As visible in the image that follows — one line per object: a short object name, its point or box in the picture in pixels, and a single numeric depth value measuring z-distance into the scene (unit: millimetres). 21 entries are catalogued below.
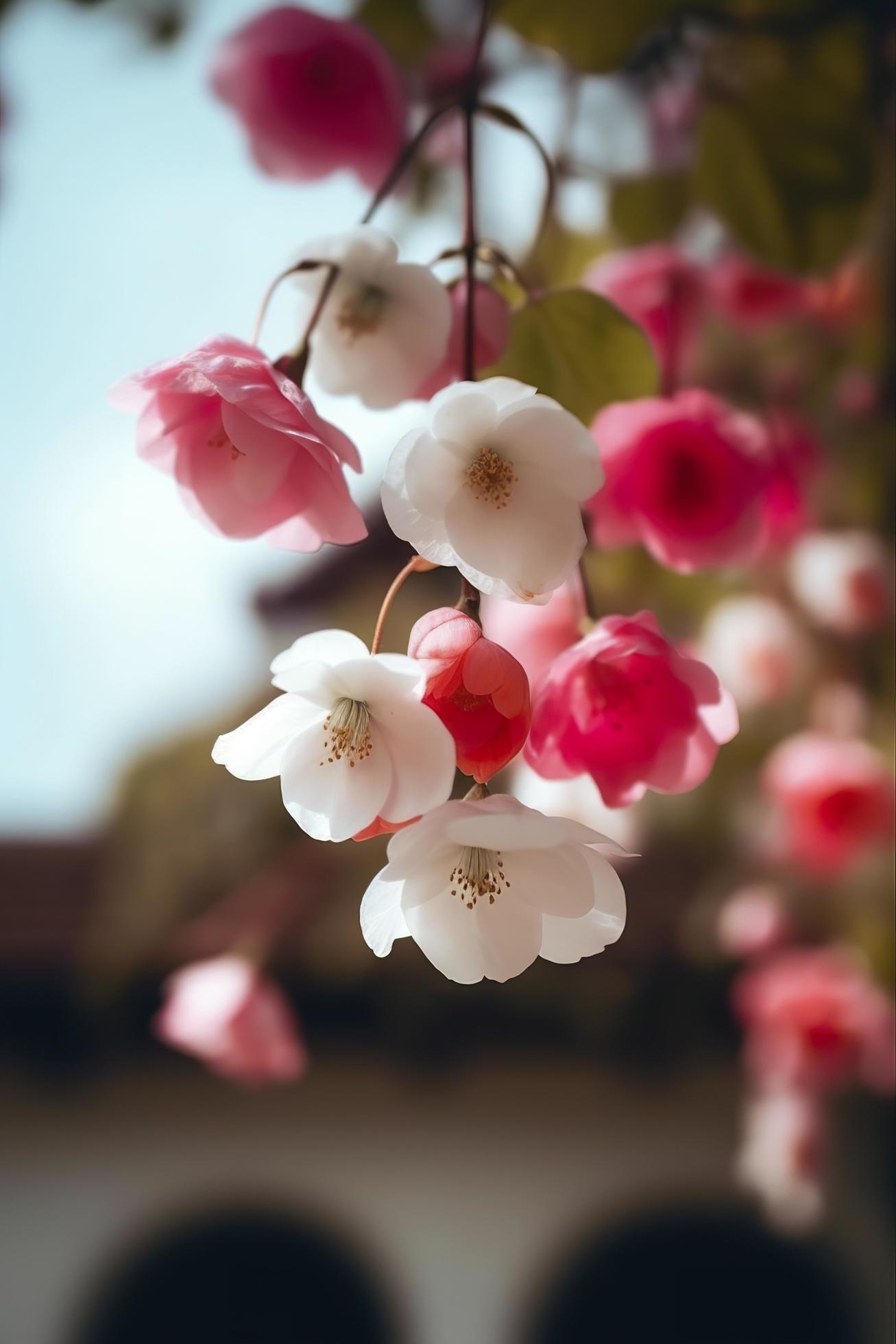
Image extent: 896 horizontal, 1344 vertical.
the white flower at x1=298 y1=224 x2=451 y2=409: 440
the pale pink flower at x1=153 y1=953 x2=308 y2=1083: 1207
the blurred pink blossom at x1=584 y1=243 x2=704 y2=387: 831
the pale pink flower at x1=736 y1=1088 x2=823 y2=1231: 1620
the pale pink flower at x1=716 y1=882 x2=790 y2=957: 1527
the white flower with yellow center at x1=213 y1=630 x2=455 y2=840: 343
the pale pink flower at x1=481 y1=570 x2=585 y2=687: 718
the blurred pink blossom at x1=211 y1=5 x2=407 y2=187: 768
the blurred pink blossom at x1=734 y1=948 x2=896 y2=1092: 1415
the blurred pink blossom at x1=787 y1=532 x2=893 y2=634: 1277
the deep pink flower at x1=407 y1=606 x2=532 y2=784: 350
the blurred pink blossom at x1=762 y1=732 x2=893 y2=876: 1193
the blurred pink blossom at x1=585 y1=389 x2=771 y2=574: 571
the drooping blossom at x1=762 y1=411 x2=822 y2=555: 928
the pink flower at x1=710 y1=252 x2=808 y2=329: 987
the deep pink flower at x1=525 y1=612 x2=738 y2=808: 422
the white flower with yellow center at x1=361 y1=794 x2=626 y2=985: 355
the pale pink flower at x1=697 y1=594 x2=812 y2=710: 1333
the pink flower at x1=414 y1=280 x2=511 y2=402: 454
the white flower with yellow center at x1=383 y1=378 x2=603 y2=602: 352
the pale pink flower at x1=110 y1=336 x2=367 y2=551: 379
